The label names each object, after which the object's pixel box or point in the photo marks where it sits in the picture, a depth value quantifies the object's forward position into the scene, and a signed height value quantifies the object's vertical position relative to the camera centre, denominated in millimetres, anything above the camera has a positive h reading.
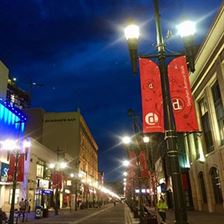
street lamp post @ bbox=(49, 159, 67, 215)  41669 +9088
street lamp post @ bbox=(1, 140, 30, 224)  21822 +1758
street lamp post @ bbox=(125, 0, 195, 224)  7502 +2815
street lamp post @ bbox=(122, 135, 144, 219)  21995 +5592
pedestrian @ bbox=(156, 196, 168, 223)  20812 +529
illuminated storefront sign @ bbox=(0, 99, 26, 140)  42938 +14174
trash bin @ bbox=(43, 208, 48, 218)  35600 +1038
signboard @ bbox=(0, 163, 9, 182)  40484 +6411
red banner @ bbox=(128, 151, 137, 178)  31491 +5763
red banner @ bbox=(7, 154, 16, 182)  30688 +5445
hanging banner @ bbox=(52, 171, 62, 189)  44025 +5627
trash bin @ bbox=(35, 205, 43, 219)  33438 +996
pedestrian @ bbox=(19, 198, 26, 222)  28875 +1256
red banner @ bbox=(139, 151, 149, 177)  29619 +5066
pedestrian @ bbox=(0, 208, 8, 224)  20173 +380
